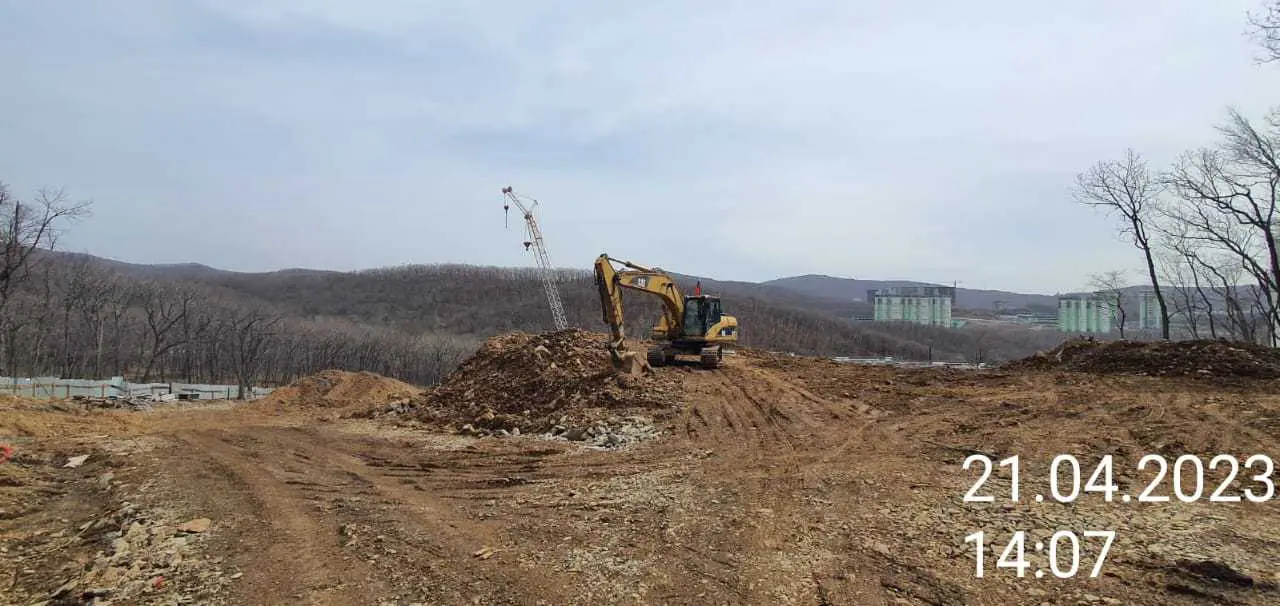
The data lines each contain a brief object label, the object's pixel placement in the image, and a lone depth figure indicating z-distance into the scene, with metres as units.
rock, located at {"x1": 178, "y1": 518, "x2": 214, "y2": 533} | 7.13
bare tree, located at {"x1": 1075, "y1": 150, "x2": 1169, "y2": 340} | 28.55
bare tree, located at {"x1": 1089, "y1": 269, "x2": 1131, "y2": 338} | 35.18
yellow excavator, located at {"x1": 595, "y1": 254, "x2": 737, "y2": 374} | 19.47
